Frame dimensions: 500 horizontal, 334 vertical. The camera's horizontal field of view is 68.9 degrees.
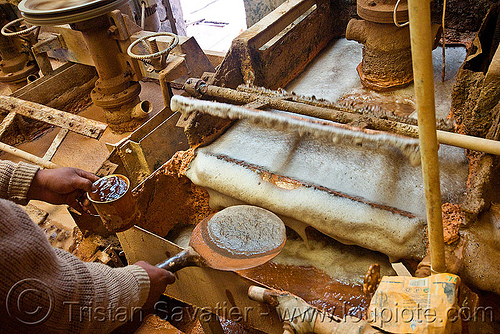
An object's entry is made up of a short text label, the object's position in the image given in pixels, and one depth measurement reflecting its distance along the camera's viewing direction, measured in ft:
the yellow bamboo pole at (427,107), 3.12
